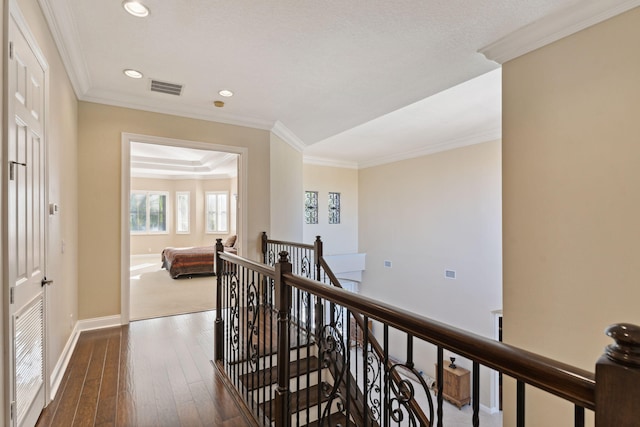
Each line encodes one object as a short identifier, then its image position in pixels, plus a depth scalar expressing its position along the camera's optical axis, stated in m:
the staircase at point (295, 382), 2.16
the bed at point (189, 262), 6.30
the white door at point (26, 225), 1.48
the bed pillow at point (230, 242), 7.51
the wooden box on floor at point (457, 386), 5.79
